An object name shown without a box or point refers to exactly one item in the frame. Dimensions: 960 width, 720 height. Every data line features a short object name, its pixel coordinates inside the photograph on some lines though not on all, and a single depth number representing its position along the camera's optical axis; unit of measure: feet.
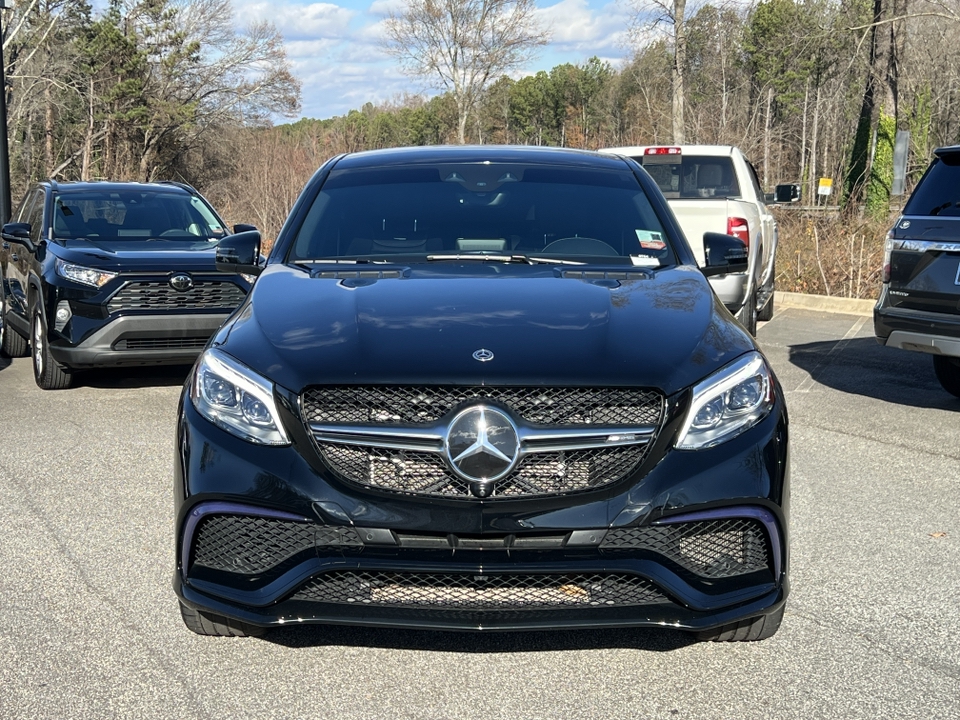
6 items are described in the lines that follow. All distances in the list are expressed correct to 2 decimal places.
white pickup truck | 34.55
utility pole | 54.90
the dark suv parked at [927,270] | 24.73
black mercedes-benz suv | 10.48
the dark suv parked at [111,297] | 29.45
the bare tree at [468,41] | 176.45
